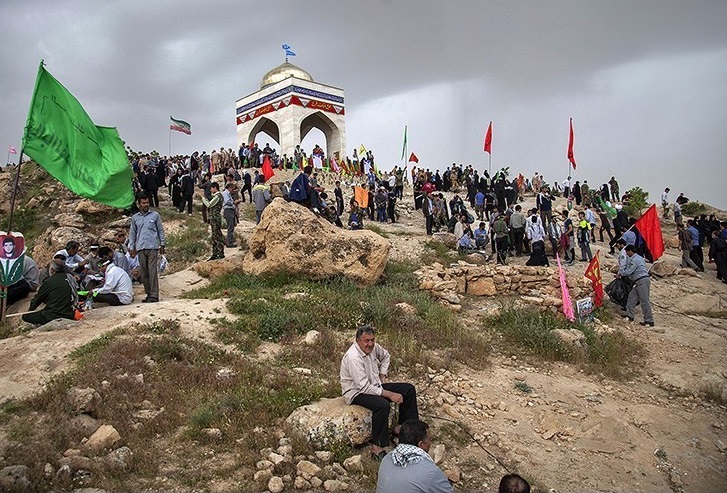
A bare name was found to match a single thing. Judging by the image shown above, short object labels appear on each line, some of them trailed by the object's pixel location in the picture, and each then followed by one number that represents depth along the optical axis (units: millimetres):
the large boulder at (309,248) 9367
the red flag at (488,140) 23344
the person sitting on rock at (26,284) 8062
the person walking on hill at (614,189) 25078
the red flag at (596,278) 9680
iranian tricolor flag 24677
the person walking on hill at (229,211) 11820
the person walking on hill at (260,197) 13594
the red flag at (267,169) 19817
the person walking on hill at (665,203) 22006
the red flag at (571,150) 20852
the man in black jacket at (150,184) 15719
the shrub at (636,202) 21734
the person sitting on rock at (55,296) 6555
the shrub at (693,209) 24641
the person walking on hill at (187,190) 15766
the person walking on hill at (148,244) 7938
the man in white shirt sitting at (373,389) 4434
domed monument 29641
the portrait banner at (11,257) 6844
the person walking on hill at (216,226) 10688
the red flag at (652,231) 10586
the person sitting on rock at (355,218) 14078
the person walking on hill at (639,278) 9078
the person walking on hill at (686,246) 13547
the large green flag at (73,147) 6770
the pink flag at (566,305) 8695
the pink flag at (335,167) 28062
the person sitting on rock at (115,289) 7680
